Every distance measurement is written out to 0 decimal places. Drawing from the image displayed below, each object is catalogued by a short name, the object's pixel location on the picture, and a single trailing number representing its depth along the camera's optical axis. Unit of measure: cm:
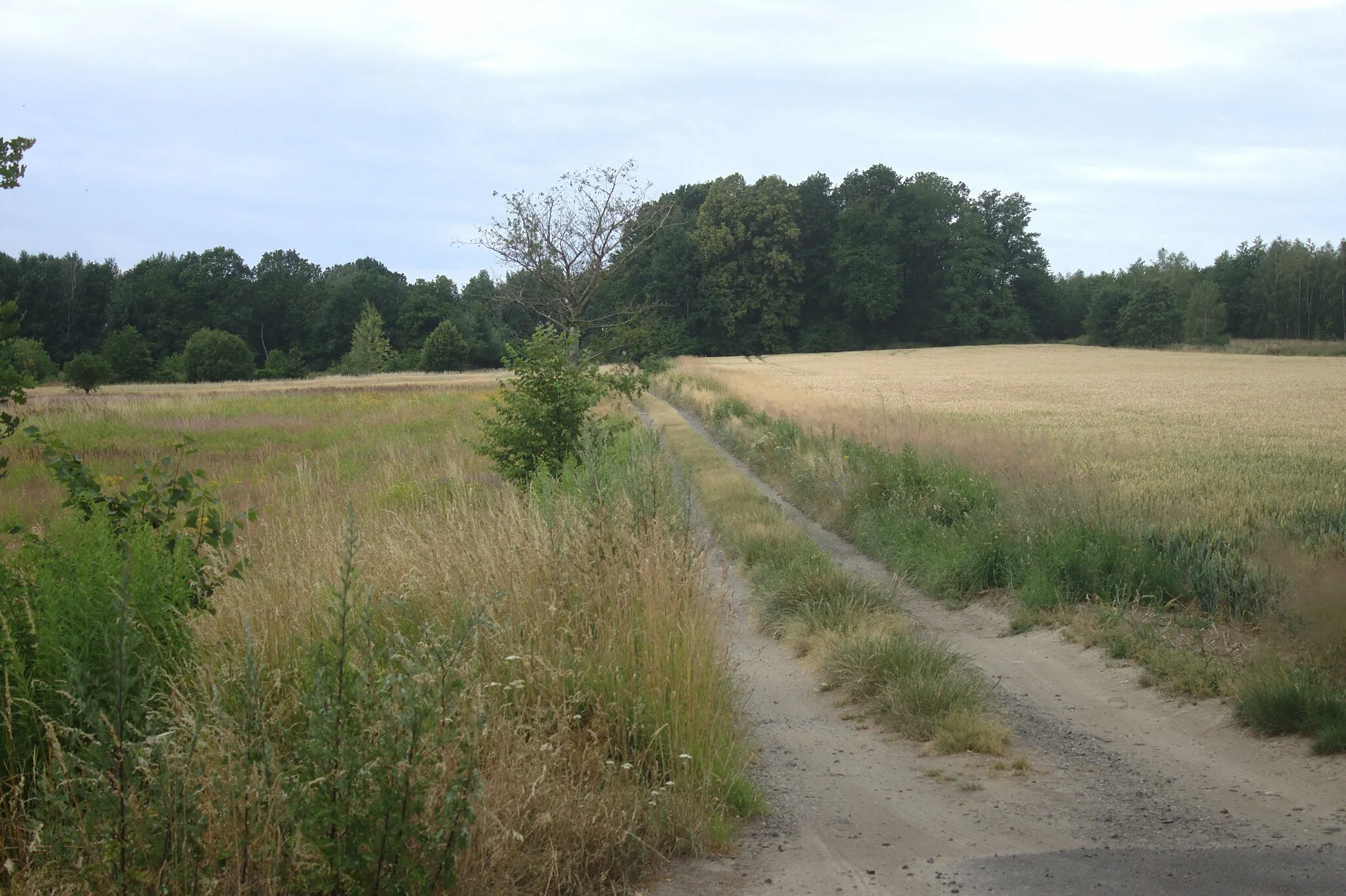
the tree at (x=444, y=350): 7650
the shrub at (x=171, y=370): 6869
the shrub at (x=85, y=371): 4284
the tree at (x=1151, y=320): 7762
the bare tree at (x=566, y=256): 2803
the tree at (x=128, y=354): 6438
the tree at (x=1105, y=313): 8200
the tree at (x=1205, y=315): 7938
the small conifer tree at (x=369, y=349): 7712
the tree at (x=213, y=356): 6488
